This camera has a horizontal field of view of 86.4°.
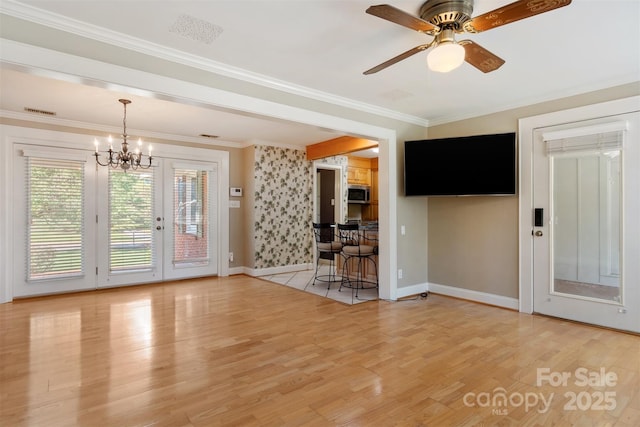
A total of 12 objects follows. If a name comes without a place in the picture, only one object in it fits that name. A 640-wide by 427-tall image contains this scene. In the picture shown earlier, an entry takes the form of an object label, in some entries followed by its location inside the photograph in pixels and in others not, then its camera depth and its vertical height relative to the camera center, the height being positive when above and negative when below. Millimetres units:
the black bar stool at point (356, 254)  5086 -601
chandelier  4074 +785
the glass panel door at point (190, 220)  6008 -97
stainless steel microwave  8107 +485
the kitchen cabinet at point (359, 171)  8281 +1074
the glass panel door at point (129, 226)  5395 -186
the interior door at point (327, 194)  8133 +480
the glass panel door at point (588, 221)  3395 -91
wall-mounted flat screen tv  4066 +609
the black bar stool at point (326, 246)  5484 -513
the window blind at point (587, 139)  3447 +796
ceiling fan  1870 +1151
